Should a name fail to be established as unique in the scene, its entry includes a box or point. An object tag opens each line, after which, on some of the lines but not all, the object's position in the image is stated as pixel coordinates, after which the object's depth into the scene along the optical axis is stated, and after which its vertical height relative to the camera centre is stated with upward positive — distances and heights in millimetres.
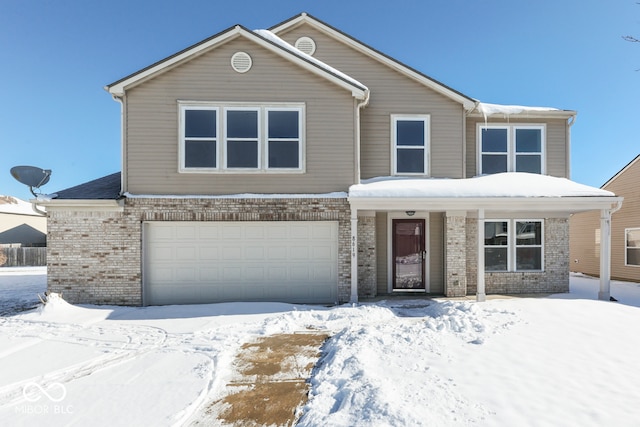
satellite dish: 8273 +975
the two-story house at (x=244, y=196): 8250 +421
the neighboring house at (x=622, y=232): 12672 -868
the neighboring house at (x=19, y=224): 22672 -1064
